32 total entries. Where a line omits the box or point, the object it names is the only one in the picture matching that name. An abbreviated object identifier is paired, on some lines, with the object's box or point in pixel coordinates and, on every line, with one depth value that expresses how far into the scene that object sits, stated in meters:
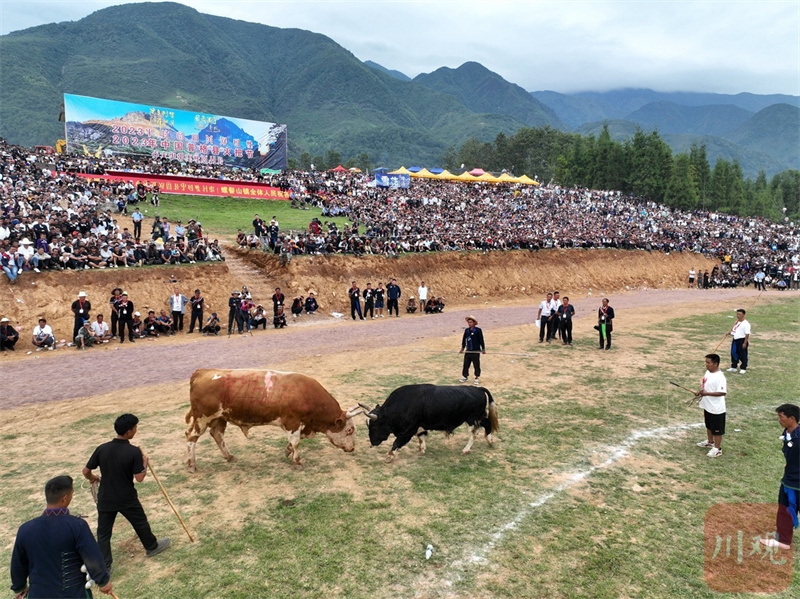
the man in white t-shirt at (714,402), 9.20
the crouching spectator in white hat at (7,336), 17.47
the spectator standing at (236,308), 21.25
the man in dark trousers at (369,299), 25.72
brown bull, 8.56
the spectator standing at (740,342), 14.50
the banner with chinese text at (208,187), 39.44
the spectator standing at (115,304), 18.97
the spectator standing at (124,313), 19.00
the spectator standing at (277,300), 22.78
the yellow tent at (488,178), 56.69
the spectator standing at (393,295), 26.39
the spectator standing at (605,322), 17.81
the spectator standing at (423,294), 28.03
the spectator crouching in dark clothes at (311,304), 25.27
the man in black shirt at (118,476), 5.89
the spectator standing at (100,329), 18.69
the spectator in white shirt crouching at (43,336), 17.73
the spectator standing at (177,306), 20.72
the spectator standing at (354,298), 25.09
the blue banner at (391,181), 48.59
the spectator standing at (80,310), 18.31
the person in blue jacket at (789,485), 6.39
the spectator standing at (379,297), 26.05
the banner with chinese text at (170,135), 45.00
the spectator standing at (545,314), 19.36
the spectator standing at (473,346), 13.65
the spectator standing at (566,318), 18.81
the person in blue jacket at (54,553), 4.20
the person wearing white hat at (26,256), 19.73
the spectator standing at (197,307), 21.16
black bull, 9.03
